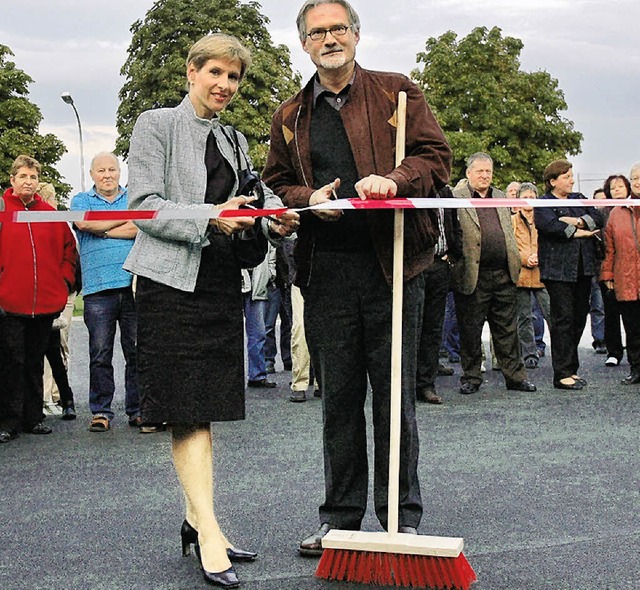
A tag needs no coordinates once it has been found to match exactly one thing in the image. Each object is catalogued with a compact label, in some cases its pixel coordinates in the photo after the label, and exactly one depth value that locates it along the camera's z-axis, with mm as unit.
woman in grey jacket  4496
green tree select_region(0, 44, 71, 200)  47875
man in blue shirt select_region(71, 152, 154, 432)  8523
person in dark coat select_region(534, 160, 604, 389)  10609
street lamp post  49281
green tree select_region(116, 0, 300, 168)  45875
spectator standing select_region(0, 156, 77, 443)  8414
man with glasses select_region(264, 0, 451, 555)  4648
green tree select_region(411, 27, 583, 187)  46812
